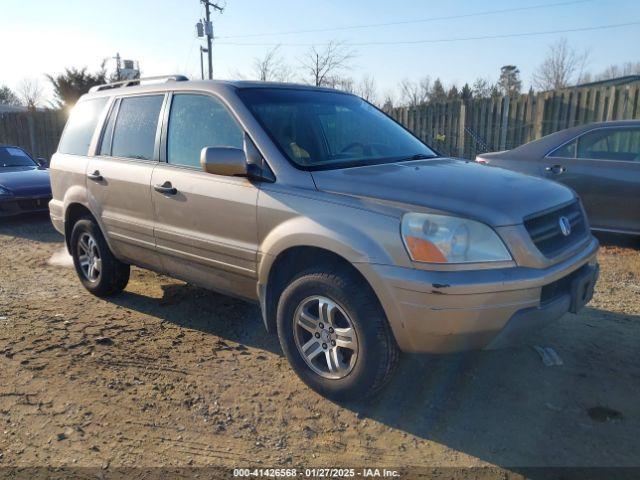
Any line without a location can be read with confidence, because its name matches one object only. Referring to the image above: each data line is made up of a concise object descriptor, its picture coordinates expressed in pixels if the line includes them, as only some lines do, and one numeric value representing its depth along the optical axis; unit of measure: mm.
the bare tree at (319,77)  23700
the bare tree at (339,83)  24006
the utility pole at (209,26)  29344
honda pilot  2691
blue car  8580
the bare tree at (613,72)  45734
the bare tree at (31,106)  19670
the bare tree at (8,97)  53362
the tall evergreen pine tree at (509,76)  43859
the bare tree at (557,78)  36125
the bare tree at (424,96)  31869
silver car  6000
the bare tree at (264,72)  24797
